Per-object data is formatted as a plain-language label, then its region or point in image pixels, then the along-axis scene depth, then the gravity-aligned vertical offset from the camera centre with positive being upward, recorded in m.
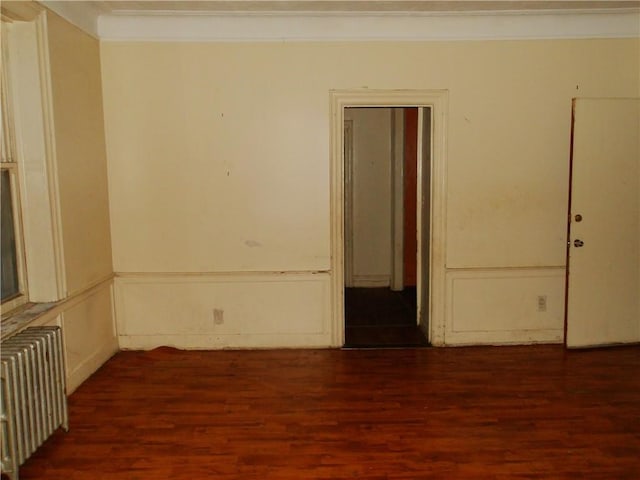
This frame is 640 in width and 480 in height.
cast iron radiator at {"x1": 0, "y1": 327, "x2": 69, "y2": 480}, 2.46 -1.07
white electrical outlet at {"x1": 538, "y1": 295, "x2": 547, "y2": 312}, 4.41 -1.10
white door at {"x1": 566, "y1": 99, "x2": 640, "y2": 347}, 4.10 -0.43
